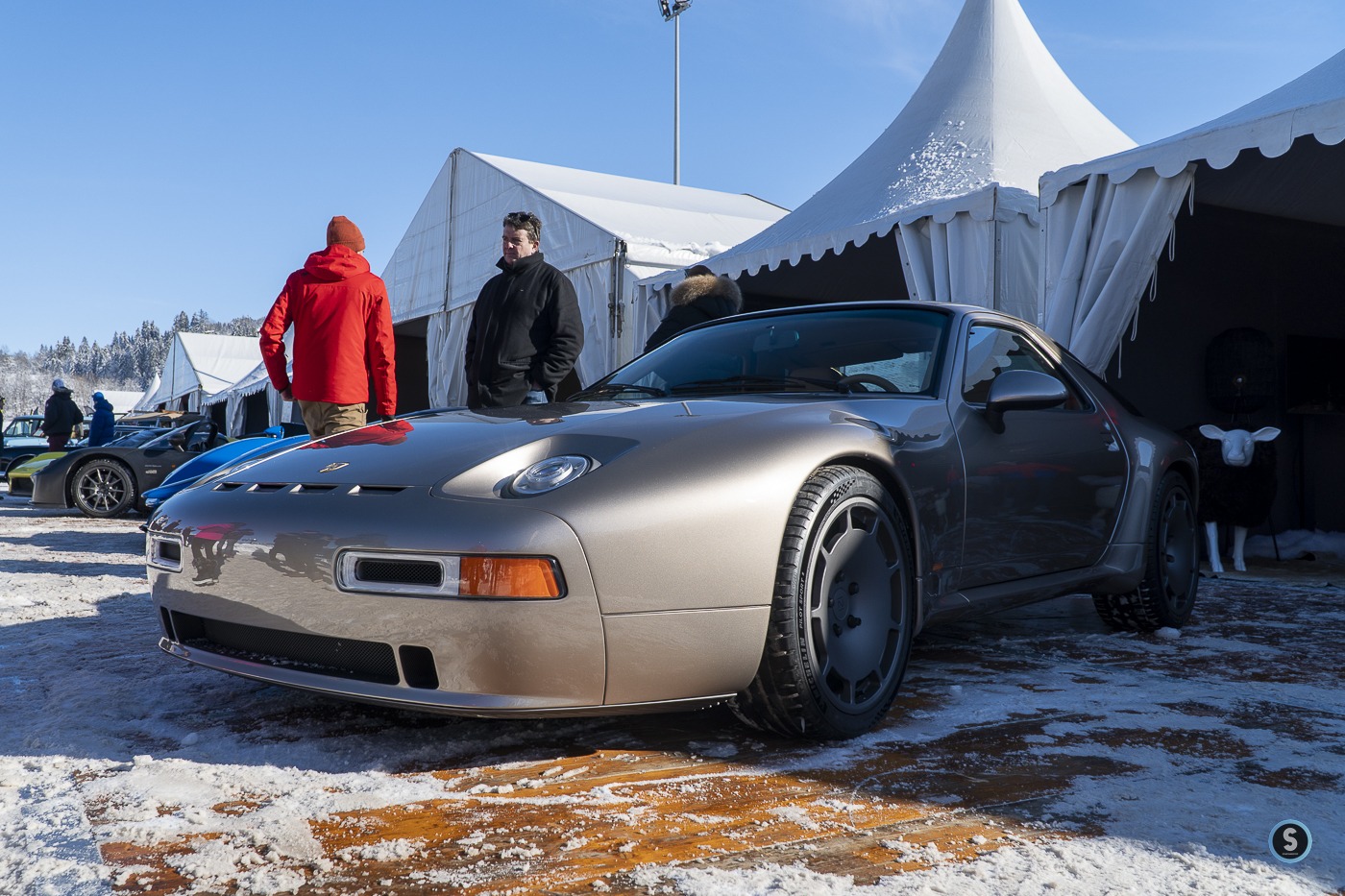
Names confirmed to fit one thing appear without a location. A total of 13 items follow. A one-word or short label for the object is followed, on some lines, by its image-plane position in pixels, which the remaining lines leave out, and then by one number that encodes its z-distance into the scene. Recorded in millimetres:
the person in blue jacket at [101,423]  14000
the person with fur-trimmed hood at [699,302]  5168
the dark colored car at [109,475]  10211
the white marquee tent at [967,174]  6426
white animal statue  6629
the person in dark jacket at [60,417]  14789
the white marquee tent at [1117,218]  5176
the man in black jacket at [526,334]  4496
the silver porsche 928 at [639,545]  1951
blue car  6622
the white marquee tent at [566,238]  10383
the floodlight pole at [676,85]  26891
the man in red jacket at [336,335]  4562
